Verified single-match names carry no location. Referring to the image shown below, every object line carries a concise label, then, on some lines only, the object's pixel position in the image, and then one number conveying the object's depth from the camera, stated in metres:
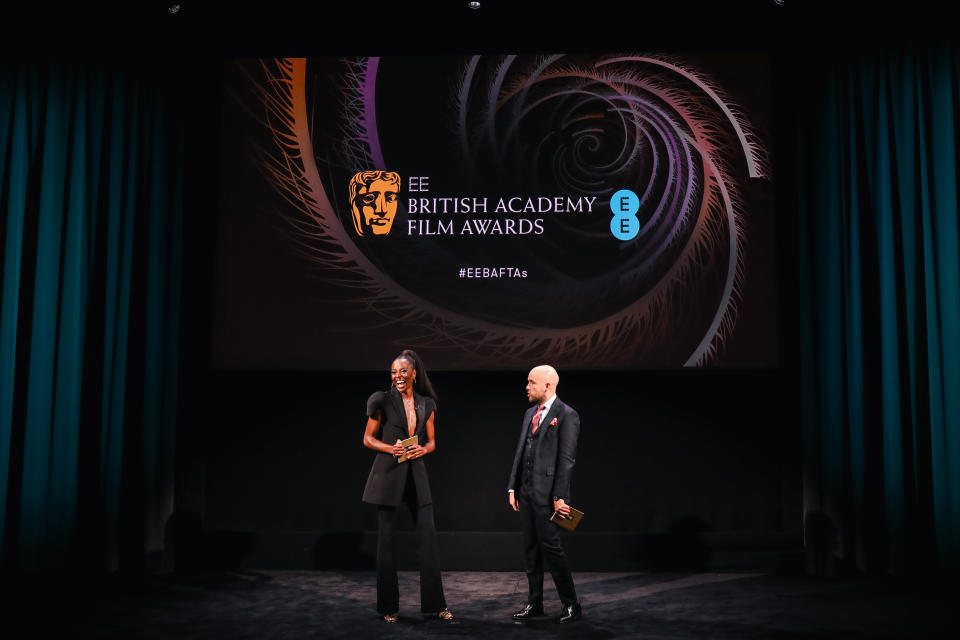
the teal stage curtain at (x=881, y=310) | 5.09
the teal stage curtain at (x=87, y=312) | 5.15
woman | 3.97
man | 3.87
